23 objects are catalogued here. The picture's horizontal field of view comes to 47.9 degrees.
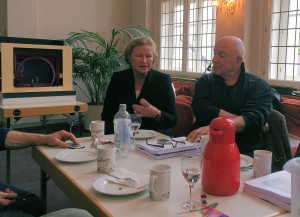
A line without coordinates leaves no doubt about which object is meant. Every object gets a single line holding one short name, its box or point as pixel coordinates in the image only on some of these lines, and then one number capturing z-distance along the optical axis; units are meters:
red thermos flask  1.07
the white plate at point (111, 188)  1.06
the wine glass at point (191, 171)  1.01
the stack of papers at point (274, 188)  0.99
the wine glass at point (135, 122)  1.78
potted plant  4.70
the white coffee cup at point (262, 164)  1.23
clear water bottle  1.54
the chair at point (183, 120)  2.62
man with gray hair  2.08
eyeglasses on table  1.57
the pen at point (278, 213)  0.96
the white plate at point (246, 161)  1.37
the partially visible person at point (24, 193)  1.28
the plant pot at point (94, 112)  5.00
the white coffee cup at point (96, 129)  1.74
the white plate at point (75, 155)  1.41
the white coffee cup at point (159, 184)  1.03
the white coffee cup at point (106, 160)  1.27
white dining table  0.97
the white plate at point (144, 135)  1.84
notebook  1.49
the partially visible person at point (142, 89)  2.38
